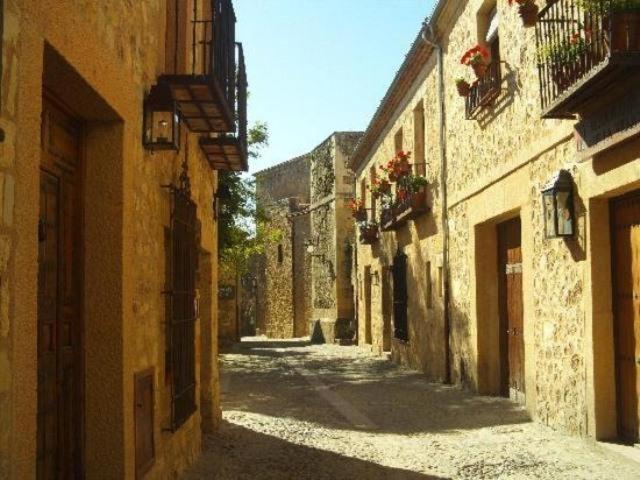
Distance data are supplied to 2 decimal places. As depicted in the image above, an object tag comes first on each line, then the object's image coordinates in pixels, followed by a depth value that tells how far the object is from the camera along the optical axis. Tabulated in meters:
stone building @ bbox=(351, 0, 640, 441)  5.64
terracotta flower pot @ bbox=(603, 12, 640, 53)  4.87
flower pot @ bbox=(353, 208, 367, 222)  18.72
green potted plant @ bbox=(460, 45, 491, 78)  8.73
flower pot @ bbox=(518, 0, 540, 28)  6.59
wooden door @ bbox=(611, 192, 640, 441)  5.62
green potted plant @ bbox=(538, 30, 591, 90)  5.61
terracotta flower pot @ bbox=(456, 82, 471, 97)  9.28
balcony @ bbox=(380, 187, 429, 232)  12.09
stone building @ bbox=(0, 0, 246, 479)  2.24
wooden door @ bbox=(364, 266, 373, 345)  19.84
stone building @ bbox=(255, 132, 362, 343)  24.09
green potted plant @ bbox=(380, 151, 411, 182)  12.65
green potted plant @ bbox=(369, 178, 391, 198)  14.49
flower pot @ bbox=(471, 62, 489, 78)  8.73
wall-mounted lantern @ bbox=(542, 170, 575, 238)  6.26
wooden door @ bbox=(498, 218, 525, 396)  8.43
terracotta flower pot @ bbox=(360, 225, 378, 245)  17.33
